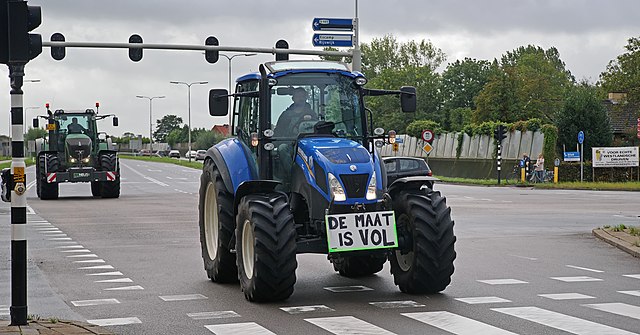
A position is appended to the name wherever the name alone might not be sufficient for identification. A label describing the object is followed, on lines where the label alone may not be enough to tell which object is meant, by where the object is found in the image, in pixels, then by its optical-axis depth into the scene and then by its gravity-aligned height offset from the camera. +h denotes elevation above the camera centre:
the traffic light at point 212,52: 34.50 +2.70
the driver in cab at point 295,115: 12.36 +0.24
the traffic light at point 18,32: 8.84 +0.86
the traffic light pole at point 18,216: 9.13 -0.66
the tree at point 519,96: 88.38 +3.50
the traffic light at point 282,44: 35.16 +2.99
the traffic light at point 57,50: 33.34 +2.68
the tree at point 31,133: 175.88 +0.75
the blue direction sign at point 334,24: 35.16 +3.69
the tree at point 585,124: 59.38 +0.64
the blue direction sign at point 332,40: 34.66 +3.12
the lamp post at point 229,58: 81.24 +5.90
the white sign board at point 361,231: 11.03 -0.97
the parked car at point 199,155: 128.88 -2.16
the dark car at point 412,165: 34.98 -1.01
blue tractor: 11.05 -0.61
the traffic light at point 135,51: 34.28 +2.71
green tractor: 37.25 -0.67
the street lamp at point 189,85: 99.66 +5.04
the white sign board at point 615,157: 53.12 -1.05
